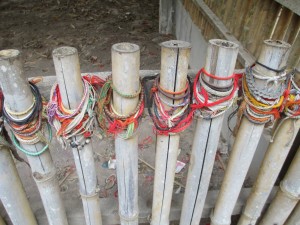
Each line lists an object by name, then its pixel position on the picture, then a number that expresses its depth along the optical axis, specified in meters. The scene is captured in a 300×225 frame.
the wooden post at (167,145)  0.94
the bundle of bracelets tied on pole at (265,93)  1.06
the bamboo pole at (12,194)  1.25
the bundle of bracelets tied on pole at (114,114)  1.08
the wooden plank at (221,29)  2.35
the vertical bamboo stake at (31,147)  0.92
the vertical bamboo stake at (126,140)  0.93
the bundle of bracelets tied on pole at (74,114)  1.03
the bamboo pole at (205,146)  0.96
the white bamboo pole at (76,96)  0.93
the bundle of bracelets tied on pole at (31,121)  1.04
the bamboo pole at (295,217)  1.64
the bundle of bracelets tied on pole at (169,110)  1.06
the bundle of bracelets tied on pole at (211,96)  1.03
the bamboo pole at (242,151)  1.01
